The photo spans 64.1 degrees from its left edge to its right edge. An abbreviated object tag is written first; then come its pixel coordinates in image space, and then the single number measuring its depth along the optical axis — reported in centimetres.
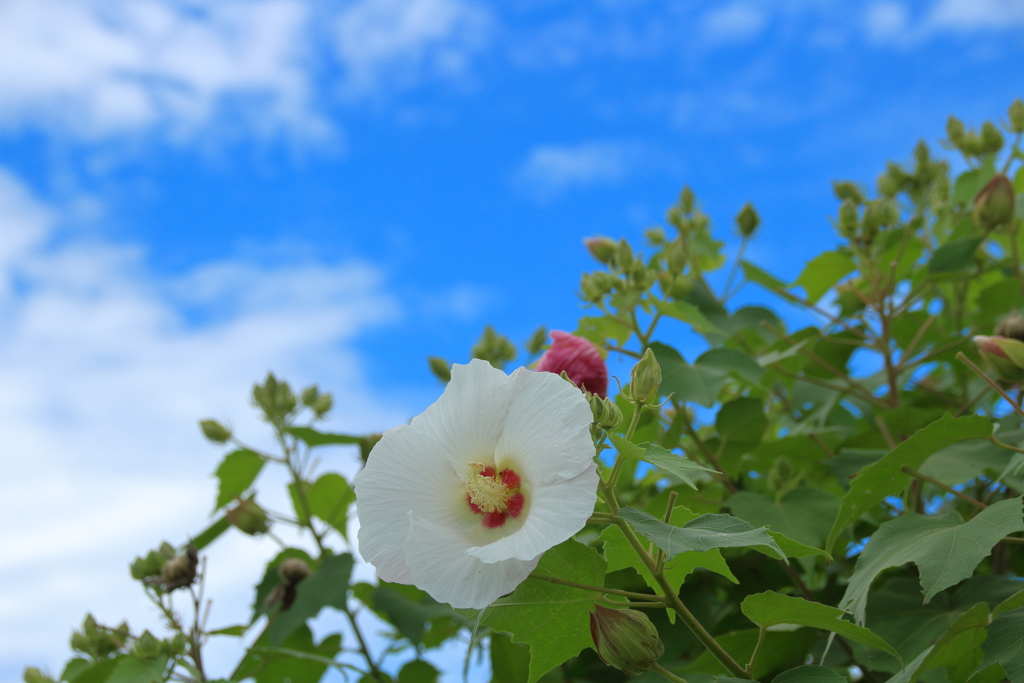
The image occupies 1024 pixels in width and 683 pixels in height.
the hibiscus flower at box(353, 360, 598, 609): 86
